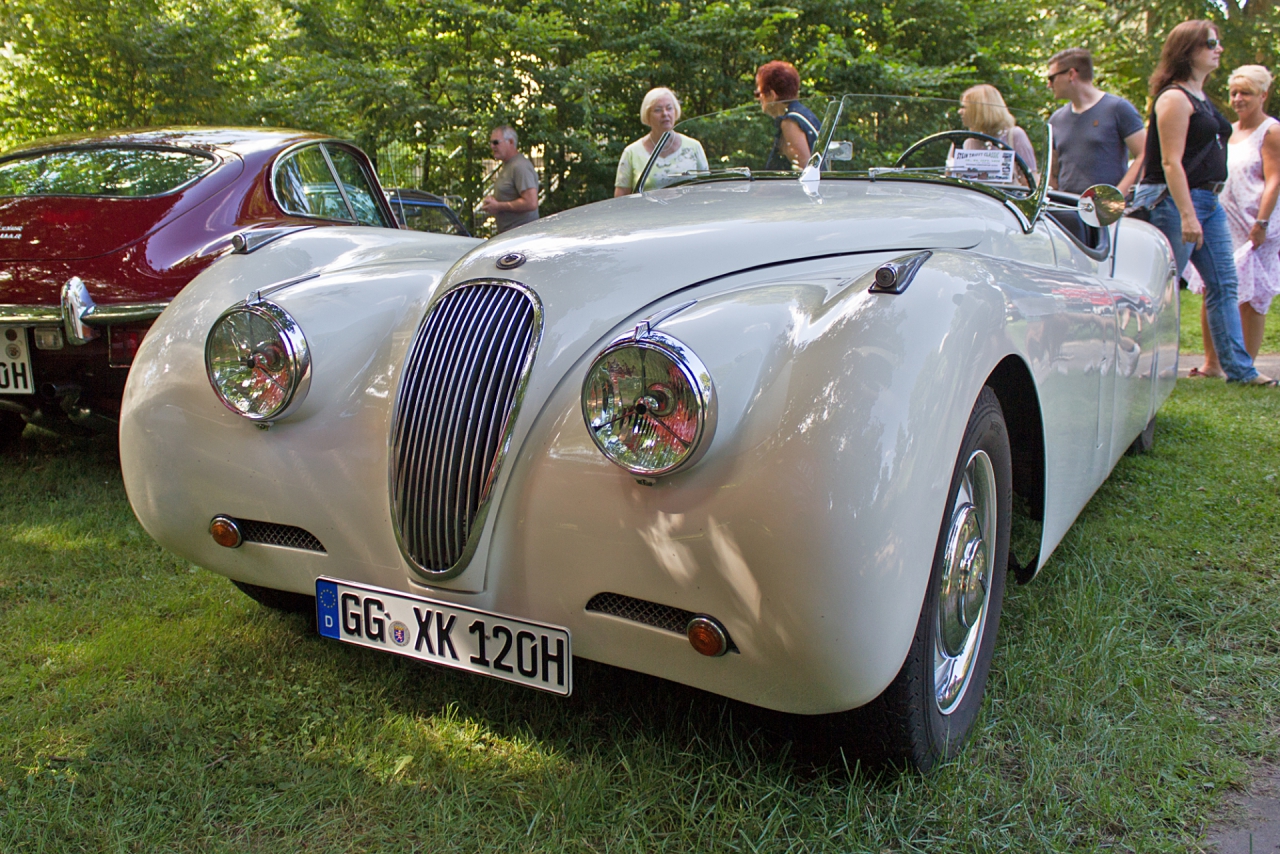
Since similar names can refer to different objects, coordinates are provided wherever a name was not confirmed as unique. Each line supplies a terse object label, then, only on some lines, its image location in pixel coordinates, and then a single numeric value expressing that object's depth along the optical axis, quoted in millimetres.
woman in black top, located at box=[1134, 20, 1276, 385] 5137
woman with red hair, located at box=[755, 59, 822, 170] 3199
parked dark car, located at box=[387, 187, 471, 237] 6621
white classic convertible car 1571
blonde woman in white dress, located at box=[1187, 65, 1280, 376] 5852
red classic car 3568
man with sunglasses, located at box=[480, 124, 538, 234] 6805
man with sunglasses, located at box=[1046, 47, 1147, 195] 5254
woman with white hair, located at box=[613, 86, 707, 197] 4732
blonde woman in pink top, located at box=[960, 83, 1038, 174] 3129
